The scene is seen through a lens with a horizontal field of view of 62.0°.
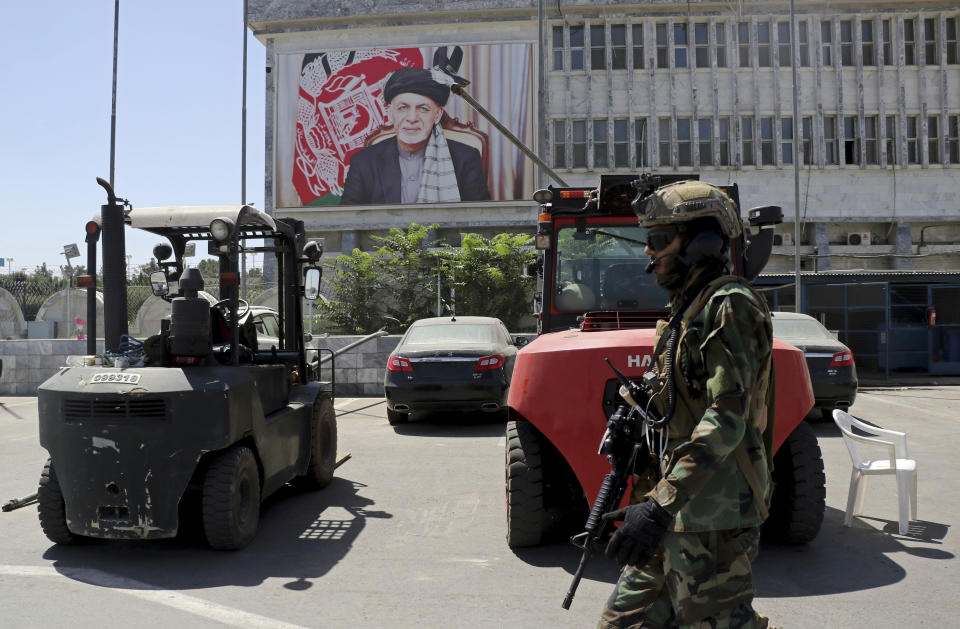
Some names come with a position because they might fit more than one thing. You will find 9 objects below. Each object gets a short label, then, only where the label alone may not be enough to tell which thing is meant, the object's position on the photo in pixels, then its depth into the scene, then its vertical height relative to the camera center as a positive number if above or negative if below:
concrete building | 30.86 +8.42
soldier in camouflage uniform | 2.42 -0.39
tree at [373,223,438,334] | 22.69 +1.29
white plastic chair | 5.75 -1.12
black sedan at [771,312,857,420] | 11.03 -0.73
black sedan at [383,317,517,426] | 10.92 -0.75
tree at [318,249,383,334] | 22.52 +0.72
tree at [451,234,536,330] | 22.70 +1.16
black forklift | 4.94 -0.60
